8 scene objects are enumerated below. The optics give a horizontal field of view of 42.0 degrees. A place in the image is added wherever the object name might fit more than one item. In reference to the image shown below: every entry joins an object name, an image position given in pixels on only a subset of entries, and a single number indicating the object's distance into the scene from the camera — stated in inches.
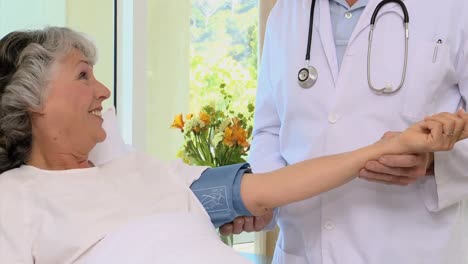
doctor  55.1
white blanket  52.9
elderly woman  54.6
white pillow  66.7
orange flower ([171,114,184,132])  85.0
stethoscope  55.8
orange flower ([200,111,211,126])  82.5
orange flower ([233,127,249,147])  81.0
